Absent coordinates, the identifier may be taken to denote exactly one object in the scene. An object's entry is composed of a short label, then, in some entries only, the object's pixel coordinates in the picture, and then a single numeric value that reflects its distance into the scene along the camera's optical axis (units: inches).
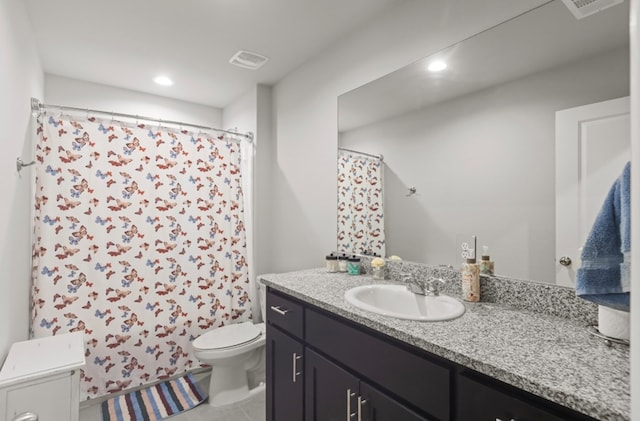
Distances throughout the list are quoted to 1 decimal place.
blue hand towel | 33.7
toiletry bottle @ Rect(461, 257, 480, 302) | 51.7
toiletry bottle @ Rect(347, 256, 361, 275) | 75.3
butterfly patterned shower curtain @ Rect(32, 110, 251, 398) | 82.7
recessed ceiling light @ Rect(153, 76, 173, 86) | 107.6
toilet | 85.9
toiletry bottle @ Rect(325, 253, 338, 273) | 78.7
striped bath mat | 83.7
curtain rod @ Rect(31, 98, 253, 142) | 80.7
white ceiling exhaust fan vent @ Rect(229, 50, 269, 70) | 92.0
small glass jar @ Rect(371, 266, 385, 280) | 70.1
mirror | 45.4
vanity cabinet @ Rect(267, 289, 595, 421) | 31.5
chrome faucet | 57.2
